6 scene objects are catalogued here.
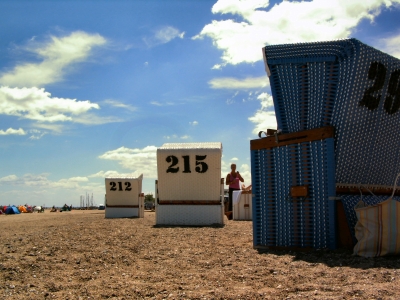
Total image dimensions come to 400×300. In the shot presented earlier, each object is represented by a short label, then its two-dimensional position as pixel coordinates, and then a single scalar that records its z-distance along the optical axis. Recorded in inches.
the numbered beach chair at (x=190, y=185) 459.5
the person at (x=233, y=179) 595.7
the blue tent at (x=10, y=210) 1574.8
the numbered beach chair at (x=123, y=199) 731.4
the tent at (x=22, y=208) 1934.1
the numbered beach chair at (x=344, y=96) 219.6
